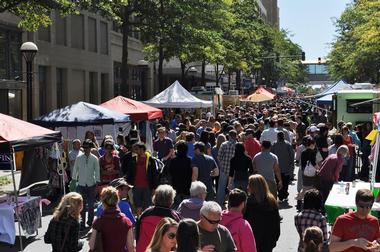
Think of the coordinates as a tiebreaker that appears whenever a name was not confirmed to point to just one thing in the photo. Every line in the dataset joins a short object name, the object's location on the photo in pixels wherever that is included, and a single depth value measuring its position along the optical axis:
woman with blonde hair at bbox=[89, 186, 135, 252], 6.69
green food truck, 28.56
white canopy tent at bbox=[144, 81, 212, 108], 24.34
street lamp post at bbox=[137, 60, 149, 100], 48.06
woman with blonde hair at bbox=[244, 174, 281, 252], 7.24
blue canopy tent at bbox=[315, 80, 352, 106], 37.10
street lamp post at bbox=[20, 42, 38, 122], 19.45
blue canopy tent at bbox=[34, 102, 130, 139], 15.68
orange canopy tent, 40.21
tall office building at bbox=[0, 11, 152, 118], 27.66
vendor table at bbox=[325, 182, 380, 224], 8.49
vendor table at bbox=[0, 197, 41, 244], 10.41
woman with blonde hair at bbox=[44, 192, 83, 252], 6.91
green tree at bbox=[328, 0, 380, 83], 30.88
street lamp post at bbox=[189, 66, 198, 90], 42.23
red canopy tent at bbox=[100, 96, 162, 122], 19.39
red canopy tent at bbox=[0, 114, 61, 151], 10.03
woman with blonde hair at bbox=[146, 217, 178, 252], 5.07
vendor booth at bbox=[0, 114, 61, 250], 10.08
